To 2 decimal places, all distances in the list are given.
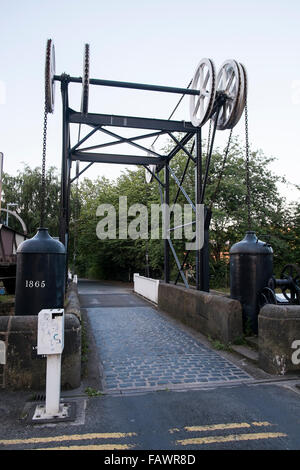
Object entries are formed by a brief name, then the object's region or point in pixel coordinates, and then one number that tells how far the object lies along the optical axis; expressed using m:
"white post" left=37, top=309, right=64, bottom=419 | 4.00
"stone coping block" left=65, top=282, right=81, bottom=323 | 6.64
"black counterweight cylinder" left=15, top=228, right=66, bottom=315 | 5.89
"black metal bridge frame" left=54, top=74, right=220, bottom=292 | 9.57
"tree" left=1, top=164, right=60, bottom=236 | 37.44
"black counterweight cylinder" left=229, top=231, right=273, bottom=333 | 6.96
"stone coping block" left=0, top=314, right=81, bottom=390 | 4.63
